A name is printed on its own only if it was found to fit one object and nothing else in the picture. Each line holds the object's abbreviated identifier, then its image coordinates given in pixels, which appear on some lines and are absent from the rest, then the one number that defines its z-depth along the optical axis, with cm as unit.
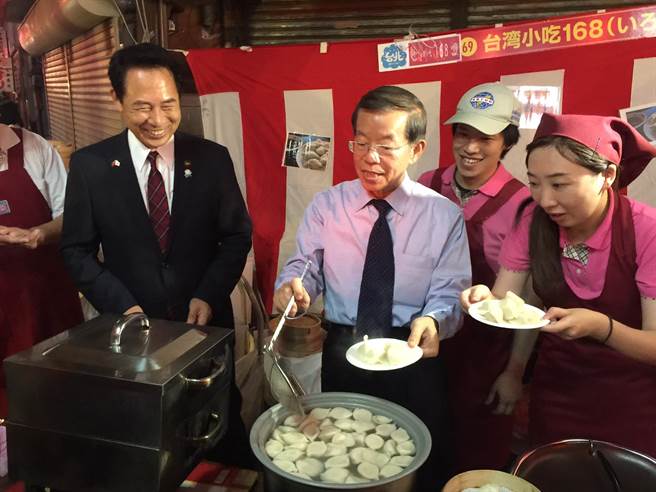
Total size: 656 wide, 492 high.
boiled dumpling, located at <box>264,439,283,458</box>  155
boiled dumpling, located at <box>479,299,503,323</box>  175
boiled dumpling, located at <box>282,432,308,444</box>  163
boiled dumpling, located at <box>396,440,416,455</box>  157
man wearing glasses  194
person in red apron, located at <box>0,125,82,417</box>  258
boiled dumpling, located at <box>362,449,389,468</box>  157
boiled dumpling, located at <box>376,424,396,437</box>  168
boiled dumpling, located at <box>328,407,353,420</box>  174
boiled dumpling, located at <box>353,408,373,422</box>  174
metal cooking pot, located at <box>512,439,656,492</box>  138
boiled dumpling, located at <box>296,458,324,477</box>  150
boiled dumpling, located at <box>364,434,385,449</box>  164
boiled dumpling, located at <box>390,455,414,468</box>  152
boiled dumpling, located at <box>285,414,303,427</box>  171
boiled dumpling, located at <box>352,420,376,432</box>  170
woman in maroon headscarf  176
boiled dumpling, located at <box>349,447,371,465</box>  159
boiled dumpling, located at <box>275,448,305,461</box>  153
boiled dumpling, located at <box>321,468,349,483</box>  147
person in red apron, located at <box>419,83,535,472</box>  255
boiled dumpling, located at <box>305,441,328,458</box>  161
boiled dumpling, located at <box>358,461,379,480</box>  150
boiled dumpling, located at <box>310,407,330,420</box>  173
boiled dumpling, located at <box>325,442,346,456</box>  163
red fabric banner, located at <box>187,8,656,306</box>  340
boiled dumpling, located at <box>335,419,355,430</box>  171
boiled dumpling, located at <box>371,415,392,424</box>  173
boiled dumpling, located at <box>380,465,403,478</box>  149
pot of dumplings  138
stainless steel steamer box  132
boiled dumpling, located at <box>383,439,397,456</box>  161
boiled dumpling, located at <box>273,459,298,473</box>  148
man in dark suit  223
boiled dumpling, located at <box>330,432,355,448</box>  167
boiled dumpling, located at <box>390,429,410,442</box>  163
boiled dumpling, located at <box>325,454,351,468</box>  156
